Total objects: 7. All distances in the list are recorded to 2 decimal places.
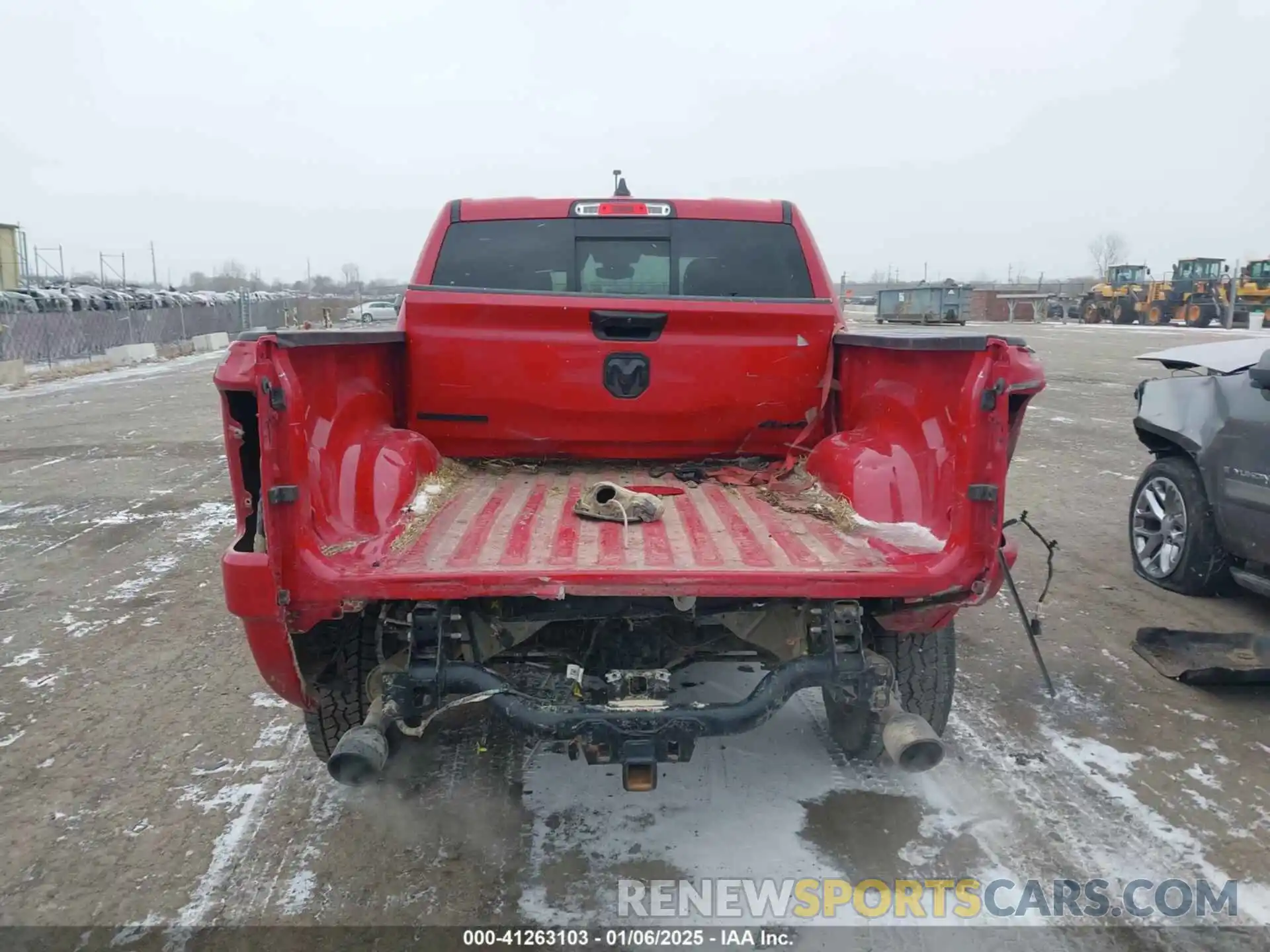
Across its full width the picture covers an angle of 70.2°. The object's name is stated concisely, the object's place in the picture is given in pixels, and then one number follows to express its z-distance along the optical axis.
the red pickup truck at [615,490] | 2.83
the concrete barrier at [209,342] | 30.78
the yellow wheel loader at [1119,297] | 41.25
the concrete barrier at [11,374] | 19.45
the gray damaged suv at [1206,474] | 4.91
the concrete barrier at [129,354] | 25.35
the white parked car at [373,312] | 34.72
